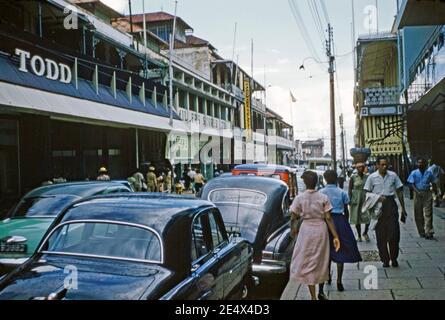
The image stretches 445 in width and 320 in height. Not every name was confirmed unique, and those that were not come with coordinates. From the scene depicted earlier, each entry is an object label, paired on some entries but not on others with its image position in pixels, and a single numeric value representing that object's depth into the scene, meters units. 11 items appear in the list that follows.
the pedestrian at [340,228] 4.70
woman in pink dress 4.32
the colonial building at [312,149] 77.21
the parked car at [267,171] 10.62
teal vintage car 4.74
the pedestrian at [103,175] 9.75
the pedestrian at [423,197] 7.65
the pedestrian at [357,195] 8.02
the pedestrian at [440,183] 9.85
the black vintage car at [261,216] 5.62
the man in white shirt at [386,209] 5.62
